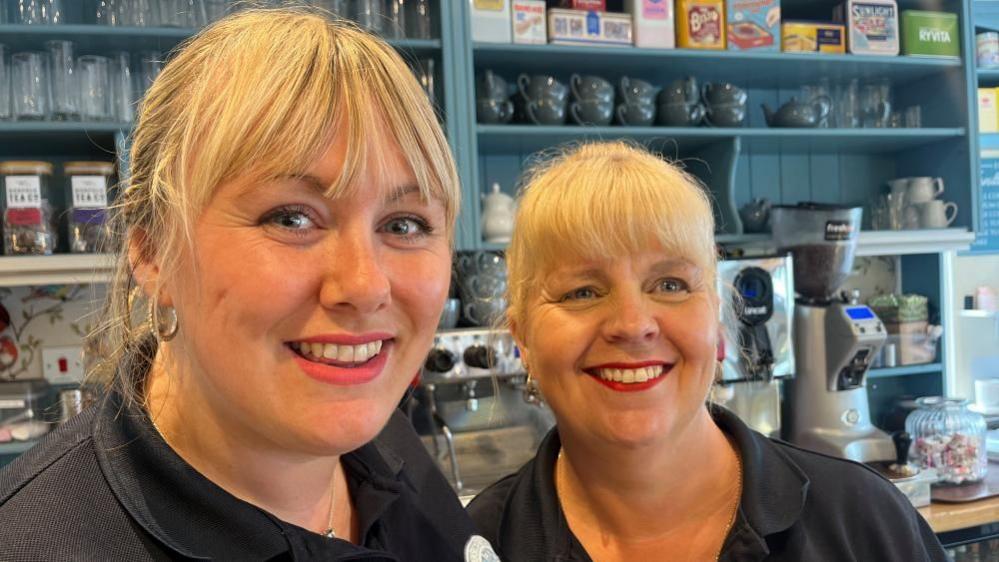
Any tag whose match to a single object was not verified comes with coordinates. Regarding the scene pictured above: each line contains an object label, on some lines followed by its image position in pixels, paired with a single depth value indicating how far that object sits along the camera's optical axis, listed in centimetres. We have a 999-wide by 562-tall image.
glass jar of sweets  213
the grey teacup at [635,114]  254
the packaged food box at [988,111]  326
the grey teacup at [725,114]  263
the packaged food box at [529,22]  245
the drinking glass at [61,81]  219
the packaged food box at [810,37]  274
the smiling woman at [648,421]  107
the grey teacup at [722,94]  262
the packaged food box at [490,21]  242
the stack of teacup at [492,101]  244
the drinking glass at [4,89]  216
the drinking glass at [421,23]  242
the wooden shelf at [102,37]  212
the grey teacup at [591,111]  249
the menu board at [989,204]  337
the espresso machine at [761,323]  241
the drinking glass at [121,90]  225
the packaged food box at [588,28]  248
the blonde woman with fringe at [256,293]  66
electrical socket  253
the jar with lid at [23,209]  215
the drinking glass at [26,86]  217
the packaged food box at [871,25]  278
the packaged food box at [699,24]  263
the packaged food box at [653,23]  257
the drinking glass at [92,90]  221
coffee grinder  234
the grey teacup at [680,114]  258
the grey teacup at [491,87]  245
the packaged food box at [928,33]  284
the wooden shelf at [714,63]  251
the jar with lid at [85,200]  222
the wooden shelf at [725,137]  247
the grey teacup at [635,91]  254
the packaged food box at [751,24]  268
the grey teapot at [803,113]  274
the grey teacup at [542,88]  246
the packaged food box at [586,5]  255
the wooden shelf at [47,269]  211
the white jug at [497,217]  252
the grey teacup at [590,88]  249
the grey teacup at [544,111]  247
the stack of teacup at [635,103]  254
